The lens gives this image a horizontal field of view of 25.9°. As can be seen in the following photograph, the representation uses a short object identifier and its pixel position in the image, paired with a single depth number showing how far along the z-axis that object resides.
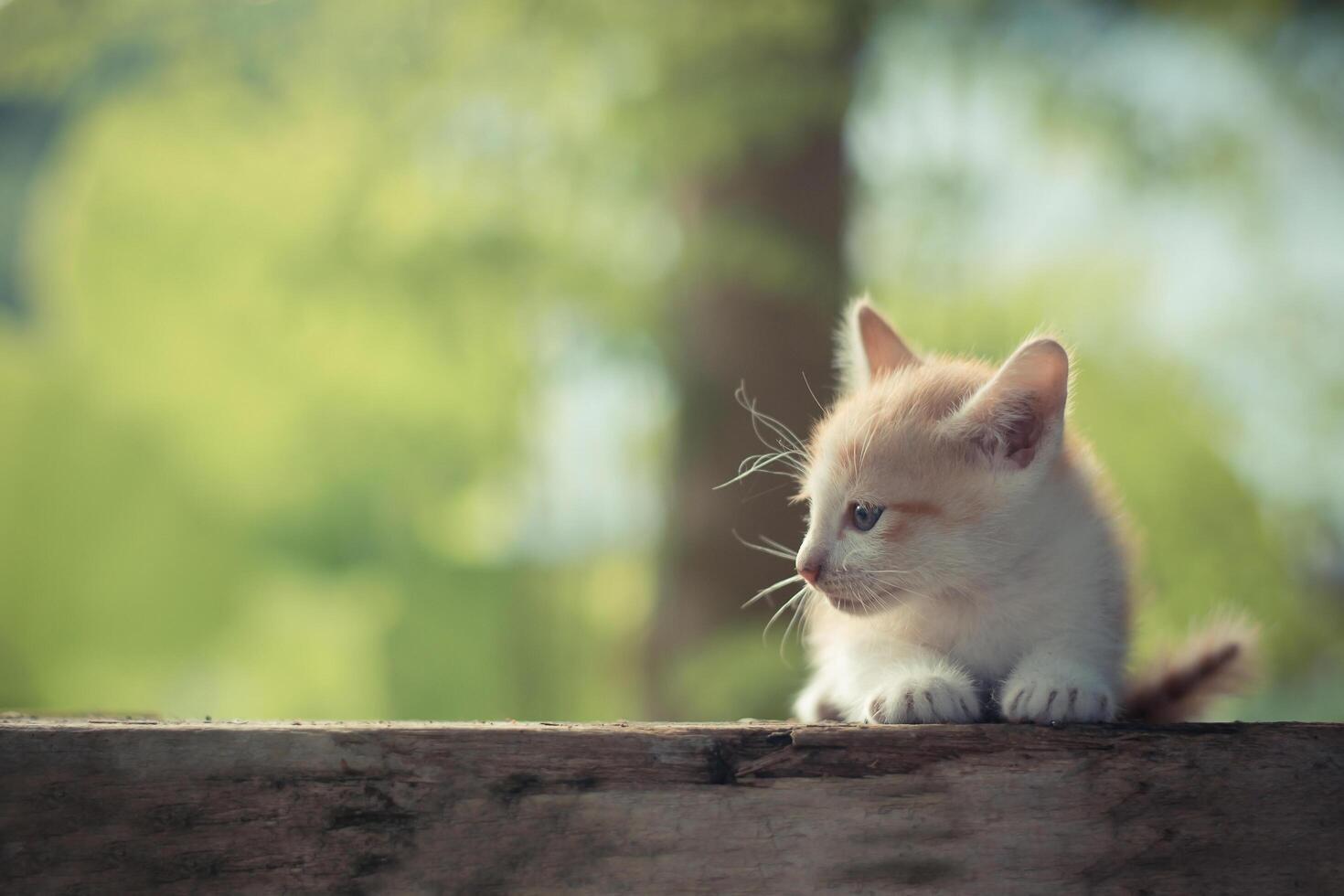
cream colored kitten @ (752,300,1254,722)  0.78
